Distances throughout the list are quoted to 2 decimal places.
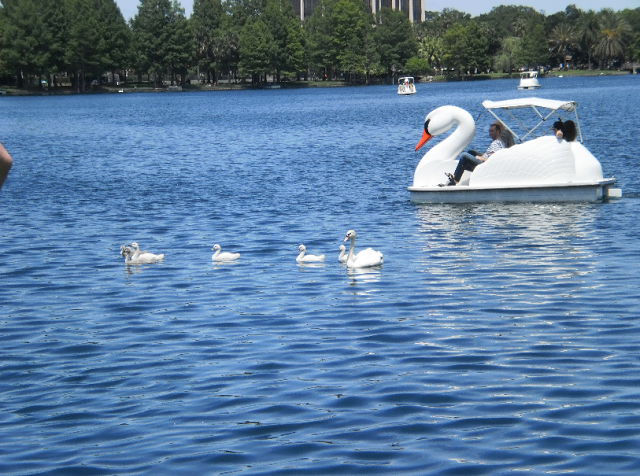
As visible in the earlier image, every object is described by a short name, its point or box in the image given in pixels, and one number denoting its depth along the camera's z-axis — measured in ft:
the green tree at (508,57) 639.76
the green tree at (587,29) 654.53
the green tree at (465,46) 609.42
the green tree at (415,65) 599.16
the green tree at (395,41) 599.16
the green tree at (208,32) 551.59
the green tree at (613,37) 642.22
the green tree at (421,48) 652.07
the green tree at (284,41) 565.94
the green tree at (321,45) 594.65
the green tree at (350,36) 587.68
